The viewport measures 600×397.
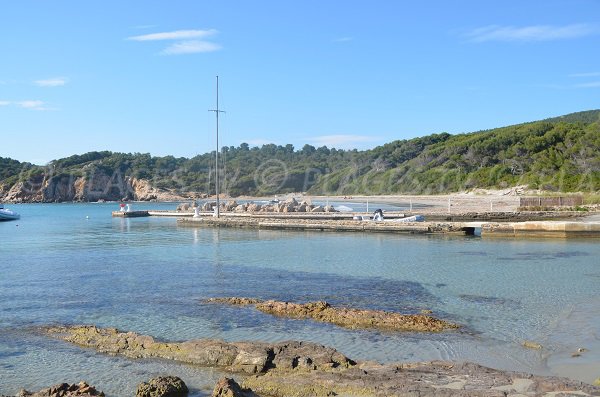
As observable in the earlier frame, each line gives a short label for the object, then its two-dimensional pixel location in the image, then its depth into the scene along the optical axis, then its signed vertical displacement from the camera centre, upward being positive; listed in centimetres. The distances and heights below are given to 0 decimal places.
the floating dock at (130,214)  5825 -153
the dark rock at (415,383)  649 -215
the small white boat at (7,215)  6200 -175
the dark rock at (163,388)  699 -230
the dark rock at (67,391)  691 -231
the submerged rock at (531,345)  929 -236
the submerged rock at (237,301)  1299 -231
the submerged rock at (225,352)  794 -227
